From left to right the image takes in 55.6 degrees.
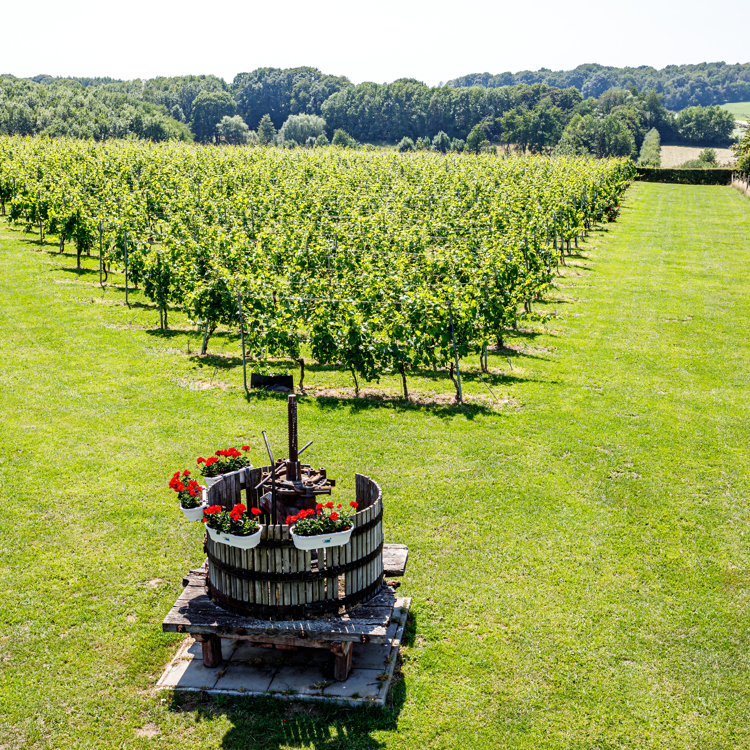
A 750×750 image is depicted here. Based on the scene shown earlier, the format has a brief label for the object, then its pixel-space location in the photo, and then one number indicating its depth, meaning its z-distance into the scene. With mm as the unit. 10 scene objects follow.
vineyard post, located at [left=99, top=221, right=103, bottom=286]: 26150
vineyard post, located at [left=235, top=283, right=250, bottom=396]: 16969
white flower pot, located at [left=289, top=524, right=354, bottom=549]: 6922
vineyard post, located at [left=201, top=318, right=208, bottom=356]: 19625
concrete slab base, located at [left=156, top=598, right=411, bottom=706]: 7336
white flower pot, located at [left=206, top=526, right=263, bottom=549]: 6980
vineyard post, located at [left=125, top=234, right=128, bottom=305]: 23773
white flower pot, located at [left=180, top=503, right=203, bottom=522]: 7656
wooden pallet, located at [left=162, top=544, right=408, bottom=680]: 7164
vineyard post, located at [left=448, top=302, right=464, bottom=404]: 16672
